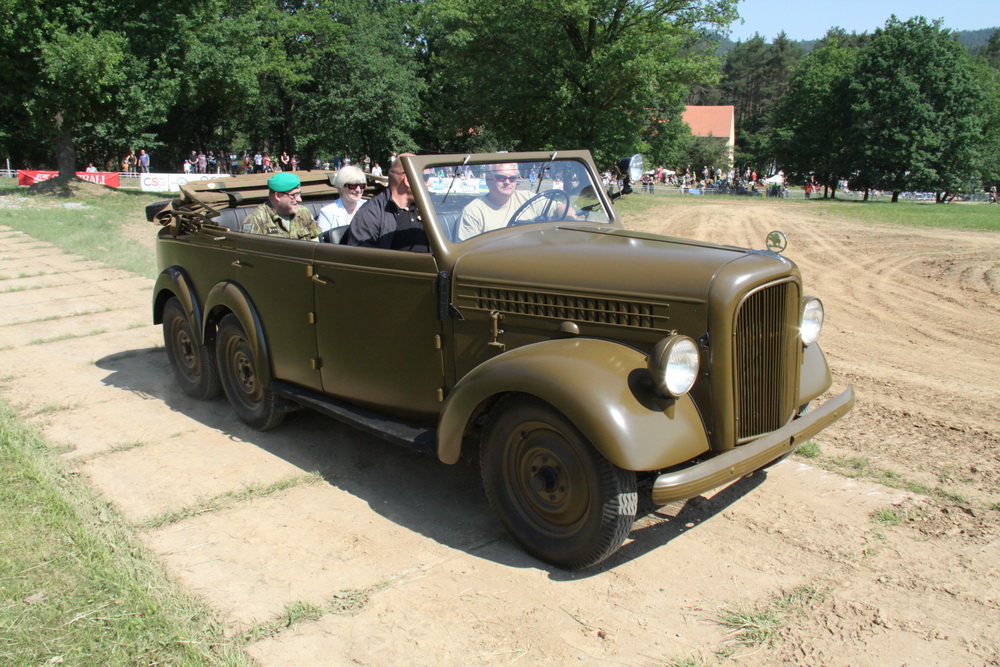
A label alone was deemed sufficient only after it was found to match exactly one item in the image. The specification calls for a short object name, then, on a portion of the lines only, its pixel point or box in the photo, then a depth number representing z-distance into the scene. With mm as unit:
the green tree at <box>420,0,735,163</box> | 24141
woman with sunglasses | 5727
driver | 4195
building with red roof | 75625
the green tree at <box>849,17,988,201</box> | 40438
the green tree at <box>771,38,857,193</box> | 44531
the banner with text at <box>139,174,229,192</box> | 27594
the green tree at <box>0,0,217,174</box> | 18422
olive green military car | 3262
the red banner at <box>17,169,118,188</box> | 29152
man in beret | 5555
